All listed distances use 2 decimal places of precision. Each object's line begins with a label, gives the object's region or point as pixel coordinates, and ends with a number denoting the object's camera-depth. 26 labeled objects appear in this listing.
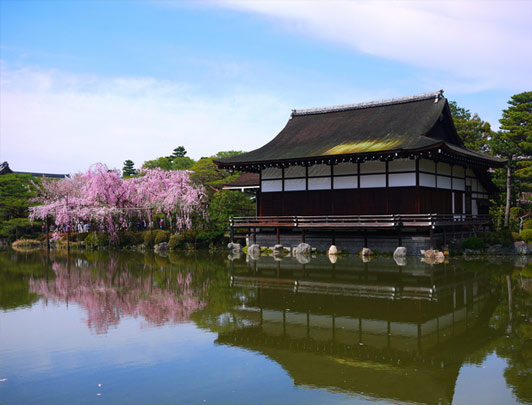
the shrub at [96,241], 39.59
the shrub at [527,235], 26.51
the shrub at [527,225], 28.09
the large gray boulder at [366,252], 26.14
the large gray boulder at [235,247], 32.31
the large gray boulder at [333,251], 27.52
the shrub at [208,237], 36.05
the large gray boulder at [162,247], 36.38
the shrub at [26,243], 44.97
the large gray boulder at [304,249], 28.18
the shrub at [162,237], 37.75
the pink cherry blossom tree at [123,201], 37.78
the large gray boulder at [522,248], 26.67
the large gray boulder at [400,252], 24.91
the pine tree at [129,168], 76.06
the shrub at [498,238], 27.00
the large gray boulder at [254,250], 29.81
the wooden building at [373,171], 26.47
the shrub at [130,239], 39.19
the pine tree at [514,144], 30.58
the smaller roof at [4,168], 56.24
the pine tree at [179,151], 73.81
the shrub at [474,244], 26.44
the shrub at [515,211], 32.53
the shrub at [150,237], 38.16
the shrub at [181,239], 36.19
